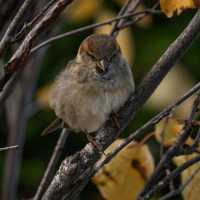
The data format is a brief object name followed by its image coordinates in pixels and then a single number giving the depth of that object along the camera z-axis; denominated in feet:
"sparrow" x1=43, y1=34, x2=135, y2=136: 16.02
